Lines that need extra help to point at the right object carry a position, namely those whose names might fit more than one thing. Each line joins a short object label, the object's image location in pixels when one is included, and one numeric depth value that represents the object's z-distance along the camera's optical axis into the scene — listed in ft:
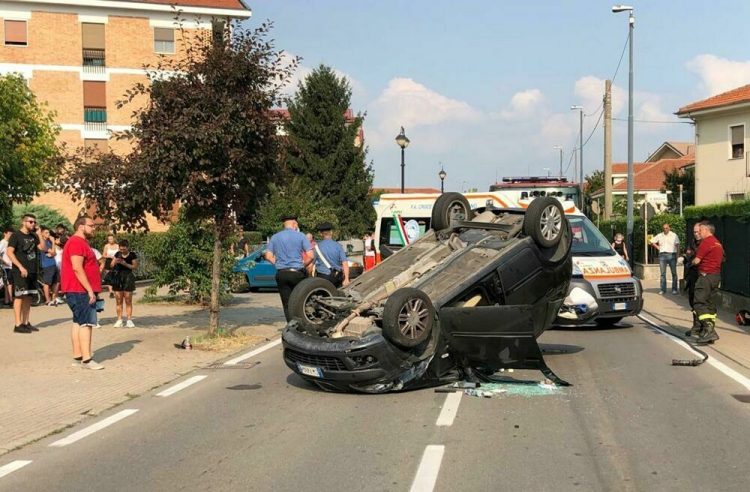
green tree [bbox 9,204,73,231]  112.98
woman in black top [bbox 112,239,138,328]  43.45
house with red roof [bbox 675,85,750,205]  115.65
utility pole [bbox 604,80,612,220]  102.63
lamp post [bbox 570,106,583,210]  151.39
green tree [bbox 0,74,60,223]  60.39
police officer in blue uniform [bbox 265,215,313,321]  35.45
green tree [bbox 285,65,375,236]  150.51
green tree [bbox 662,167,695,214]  173.47
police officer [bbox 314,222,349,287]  38.93
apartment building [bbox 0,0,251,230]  143.33
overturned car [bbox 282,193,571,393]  24.08
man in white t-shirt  65.26
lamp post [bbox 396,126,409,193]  90.68
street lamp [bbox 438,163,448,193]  121.27
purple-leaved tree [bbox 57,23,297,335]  36.04
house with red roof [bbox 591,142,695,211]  200.38
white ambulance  37.50
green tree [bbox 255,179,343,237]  106.63
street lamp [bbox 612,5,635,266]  84.09
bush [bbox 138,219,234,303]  55.72
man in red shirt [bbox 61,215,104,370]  30.09
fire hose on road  30.96
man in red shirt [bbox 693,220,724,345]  37.27
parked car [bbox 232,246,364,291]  71.56
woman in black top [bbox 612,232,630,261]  74.49
